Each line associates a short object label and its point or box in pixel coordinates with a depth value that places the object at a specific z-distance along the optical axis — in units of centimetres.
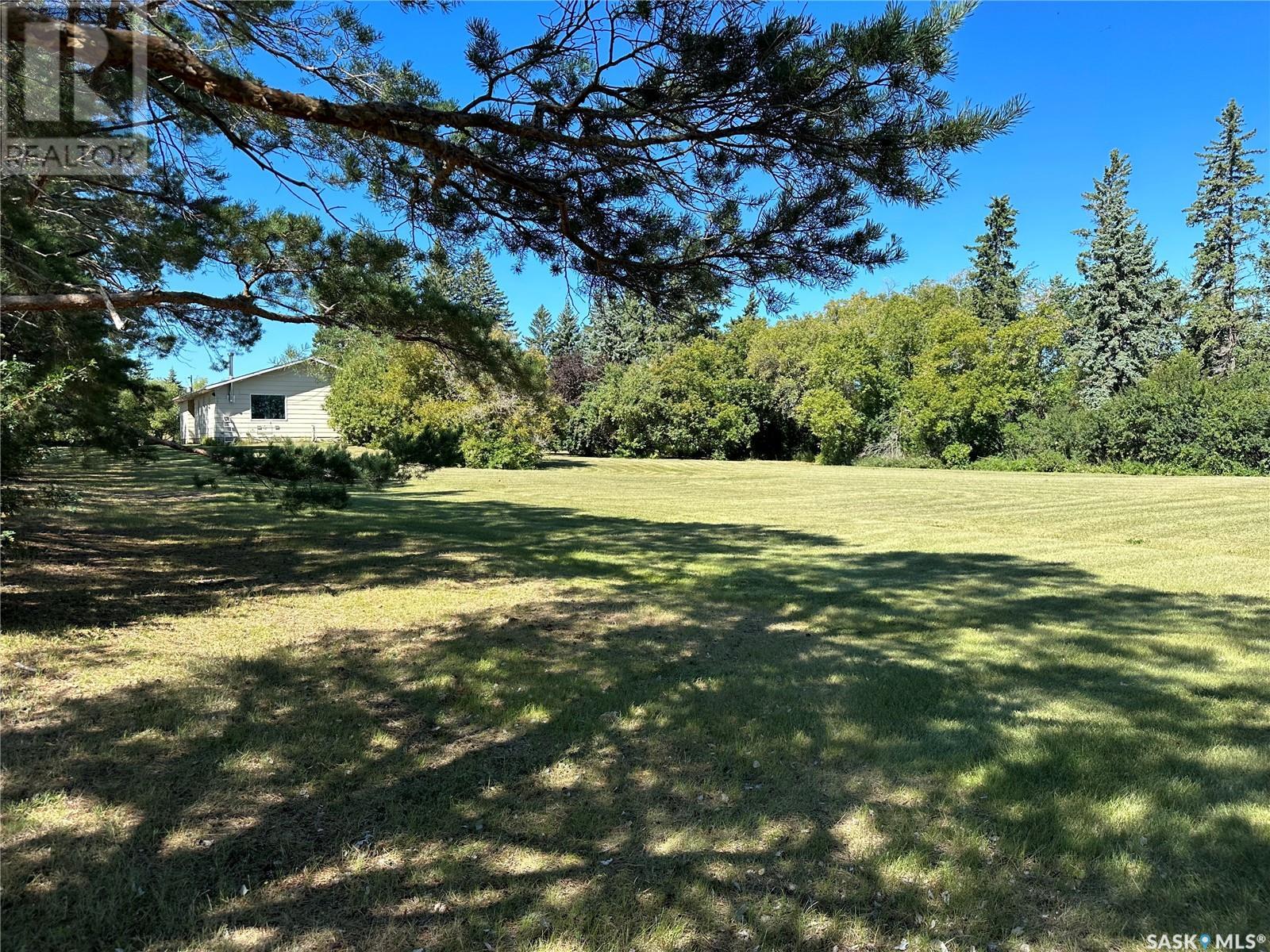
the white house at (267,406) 2862
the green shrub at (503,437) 2362
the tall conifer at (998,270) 3588
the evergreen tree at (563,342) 4638
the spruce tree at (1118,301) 3309
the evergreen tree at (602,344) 4212
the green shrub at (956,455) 2911
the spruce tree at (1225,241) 3203
